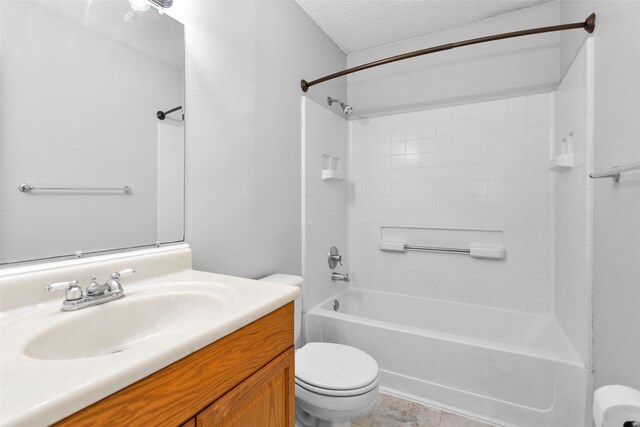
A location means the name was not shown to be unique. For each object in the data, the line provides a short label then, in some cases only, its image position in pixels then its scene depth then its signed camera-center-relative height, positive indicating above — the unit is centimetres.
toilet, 122 -74
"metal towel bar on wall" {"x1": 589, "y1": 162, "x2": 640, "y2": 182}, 87 +14
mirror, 80 +27
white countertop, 39 -25
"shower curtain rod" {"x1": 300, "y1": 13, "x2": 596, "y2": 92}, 135 +96
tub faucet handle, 232 -37
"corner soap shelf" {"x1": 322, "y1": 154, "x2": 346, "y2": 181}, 221 +36
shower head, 232 +88
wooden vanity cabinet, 49 -37
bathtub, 142 -83
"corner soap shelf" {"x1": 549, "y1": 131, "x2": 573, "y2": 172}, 158 +31
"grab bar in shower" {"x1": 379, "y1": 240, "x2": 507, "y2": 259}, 211 -29
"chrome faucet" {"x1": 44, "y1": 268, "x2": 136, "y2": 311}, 77 -23
